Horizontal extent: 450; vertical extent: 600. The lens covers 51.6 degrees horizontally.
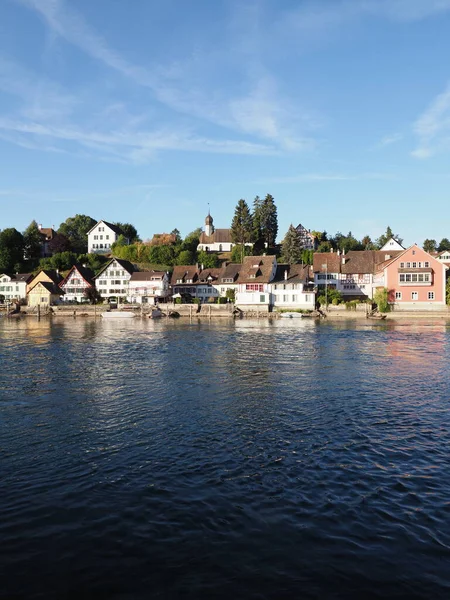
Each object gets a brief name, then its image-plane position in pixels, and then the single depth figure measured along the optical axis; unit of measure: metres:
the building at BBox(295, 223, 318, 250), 142.62
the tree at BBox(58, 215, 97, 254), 146.75
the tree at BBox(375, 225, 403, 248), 148.25
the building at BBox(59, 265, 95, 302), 112.56
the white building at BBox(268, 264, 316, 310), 94.44
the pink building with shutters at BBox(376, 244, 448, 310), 88.62
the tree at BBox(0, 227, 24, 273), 127.50
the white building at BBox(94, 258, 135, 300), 110.94
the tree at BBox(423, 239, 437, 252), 156.12
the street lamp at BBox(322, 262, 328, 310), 91.98
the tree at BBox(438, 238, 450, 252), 159.85
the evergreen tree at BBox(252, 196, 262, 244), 134.62
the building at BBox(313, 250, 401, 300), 103.69
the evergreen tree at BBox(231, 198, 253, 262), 131.50
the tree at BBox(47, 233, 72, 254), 137.00
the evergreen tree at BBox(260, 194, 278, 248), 138.00
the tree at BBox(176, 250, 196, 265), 126.50
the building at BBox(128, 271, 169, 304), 106.88
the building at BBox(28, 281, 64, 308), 109.62
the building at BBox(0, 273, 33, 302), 119.81
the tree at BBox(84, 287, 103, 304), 109.69
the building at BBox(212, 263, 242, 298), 105.19
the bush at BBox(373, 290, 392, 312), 87.81
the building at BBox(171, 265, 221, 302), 108.56
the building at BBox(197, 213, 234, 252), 141.64
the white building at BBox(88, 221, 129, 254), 141.38
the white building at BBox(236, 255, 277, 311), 97.12
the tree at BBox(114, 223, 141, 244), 152.12
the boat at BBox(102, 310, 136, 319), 93.01
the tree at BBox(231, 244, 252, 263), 126.60
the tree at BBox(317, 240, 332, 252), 134.75
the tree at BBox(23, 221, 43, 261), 138.38
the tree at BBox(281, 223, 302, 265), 120.44
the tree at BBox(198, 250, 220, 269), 123.31
